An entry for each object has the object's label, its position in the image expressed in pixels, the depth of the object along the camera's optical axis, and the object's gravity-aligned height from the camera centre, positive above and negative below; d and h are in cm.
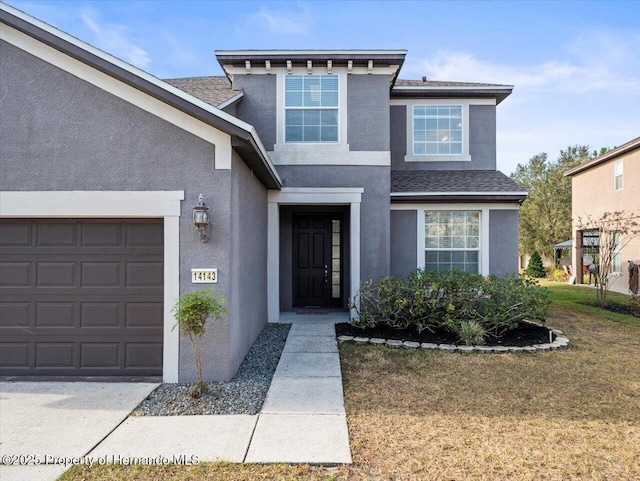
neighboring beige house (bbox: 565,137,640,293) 1539 +265
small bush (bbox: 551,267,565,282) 2208 -177
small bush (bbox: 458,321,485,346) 701 -172
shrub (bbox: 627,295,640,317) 1063 -176
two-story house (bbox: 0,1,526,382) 517 +51
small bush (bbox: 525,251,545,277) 2470 -139
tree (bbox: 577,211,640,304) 1223 +7
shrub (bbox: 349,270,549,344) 747 -120
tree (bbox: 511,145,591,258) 2917 +357
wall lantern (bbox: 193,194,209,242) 498 +39
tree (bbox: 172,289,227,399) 455 -89
